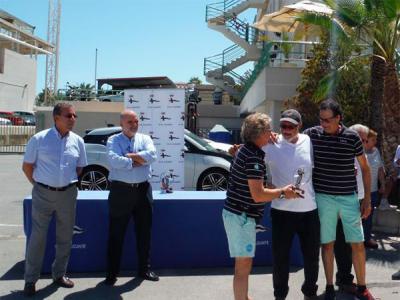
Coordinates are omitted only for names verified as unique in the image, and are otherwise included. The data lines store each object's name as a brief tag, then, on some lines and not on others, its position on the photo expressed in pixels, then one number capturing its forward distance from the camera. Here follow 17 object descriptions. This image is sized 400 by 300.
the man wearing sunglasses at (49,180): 5.13
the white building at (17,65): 55.78
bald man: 5.39
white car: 10.91
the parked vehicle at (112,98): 37.53
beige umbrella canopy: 9.81
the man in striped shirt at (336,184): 4.74
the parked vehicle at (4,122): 34.97
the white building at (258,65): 18.20
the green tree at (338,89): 14.45
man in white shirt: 4.52
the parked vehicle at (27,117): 44.88
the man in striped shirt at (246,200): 4.11
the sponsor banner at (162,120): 8.43
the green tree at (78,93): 38.38
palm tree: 9.15
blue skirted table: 5.85
